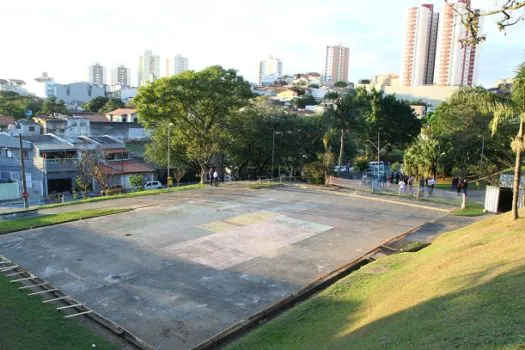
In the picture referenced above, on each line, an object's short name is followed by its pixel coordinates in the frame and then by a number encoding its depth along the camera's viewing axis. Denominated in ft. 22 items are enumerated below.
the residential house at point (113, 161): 121.39
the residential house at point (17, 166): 118.83
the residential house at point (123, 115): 207.51
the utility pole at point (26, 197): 87.20
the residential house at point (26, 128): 139.95
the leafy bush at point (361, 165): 131.96
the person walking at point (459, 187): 86.49
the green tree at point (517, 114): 42.86
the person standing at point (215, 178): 96.29
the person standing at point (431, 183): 87.57
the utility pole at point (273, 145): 114.01
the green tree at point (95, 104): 290.35
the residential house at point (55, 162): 117.39
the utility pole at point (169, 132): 103.76
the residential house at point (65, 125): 158.40
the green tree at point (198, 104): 101.81
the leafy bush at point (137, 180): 113.19
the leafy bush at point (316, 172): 99.91
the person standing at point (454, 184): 96.48
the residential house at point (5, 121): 171.03
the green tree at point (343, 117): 124.26
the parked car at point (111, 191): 100.66
